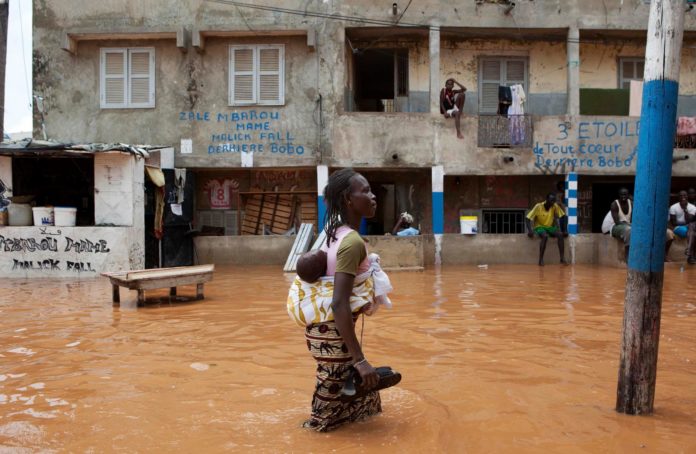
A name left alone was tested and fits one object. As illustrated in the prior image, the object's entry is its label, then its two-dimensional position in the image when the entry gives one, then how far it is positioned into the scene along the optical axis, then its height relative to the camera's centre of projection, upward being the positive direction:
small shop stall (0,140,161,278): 12.96 -0.78
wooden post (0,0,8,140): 15.45 +3.56
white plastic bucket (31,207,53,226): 13.07 -0.62
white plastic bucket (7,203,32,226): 13.23 -0.59
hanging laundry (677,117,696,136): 17.34 +1.81
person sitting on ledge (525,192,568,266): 15.53 -0.74
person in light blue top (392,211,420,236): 14.85 -0.94
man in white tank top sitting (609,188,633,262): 14.15 -0.49
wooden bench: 8.40 -1.25
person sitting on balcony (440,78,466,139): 16.70 +2.31
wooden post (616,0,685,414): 3.58 -0.08
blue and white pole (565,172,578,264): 16.88 -0.27
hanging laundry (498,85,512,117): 17.31 +2.45
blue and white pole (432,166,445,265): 16.75 -0.24
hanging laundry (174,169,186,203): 16.39 +0.10
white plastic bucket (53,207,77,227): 13.05 -0.61
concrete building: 16.70 +2.60
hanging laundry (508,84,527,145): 17.03 +1.77
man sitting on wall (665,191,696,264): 14.30 -0.59
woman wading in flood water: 3.22 -0.60
